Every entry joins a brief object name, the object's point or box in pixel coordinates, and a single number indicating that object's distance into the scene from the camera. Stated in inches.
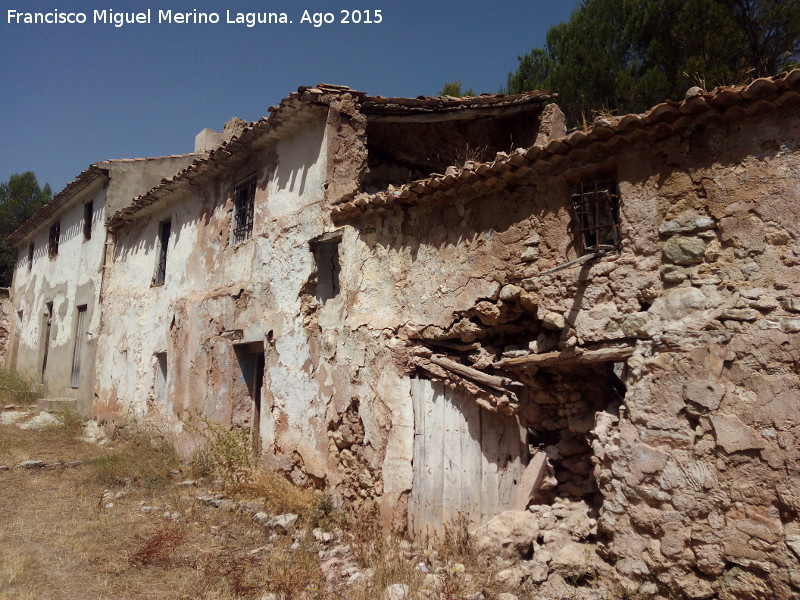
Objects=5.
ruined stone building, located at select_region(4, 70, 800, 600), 161.0
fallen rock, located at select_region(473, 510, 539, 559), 192.7
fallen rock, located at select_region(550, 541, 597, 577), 178.2
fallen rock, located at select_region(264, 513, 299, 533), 249.1
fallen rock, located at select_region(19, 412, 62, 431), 487.5
